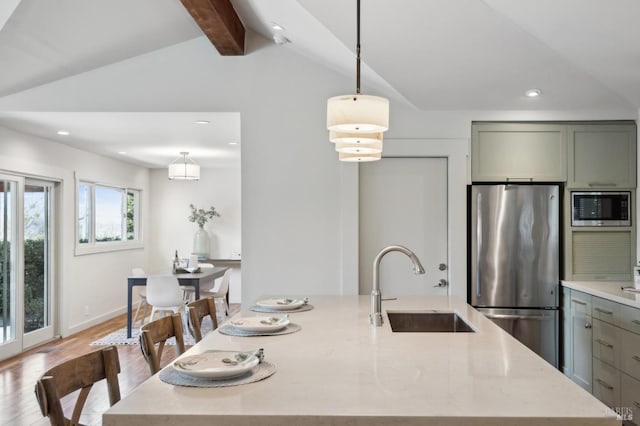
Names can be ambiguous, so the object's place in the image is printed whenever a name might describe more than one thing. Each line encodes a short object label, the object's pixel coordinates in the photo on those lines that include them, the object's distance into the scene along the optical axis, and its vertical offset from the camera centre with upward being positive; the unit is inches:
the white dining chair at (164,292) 245.1 -33.3
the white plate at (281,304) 114.9 -18.4
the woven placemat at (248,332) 90.9 -18.9
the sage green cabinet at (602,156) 174.6 +18.3
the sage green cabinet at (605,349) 130.6 -34.8
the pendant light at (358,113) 86.7 +15.8
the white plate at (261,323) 91.5 -18.1
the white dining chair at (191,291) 299.7 -41.4
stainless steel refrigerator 172.7 -14.8
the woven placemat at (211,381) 62.4 -18.6
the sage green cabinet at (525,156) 175.8 +18.4
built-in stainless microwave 174.6 +1.9
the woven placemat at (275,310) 114.3 -19.3
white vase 354.6 -17.6
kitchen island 53.4 -18.8
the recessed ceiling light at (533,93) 157.9 +34.5
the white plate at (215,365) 63.1 -17.6
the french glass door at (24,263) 213.5 -18.8
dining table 248.8 -29.3
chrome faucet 98.8 -13.7
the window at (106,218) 286.0 -0.9
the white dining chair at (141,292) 269.8 -39.3
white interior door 181.5 -0.8
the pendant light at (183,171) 286.0 +22.9
